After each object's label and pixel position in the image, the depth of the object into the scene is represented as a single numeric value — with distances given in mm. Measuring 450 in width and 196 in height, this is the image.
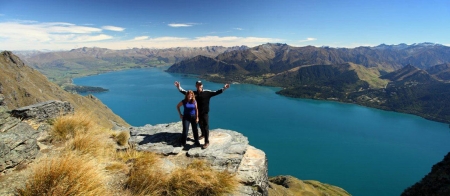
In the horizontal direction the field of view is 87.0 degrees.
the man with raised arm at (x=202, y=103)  10766
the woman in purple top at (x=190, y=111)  10352
